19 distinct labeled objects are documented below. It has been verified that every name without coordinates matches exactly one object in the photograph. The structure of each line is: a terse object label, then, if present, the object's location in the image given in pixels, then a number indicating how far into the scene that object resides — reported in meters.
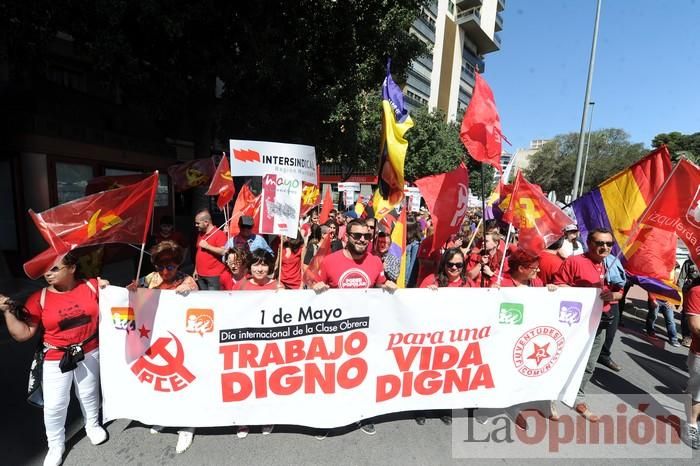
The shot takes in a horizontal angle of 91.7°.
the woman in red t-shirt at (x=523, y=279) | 3.26
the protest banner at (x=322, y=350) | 2.66
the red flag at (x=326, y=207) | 8.52
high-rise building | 39.59
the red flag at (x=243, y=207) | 5.09
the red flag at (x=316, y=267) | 3.66
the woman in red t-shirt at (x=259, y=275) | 3.08
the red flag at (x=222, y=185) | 5.57
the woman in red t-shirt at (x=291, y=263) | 4.61
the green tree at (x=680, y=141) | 51.56
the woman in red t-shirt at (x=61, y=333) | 2.34
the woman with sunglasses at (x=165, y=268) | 2.97
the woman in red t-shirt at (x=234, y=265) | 3.76
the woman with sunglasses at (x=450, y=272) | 3.17
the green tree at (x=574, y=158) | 42.41
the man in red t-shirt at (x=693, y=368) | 2.80
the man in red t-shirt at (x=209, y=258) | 4.35
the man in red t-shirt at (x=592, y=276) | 3.17
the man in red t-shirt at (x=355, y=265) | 3.10
